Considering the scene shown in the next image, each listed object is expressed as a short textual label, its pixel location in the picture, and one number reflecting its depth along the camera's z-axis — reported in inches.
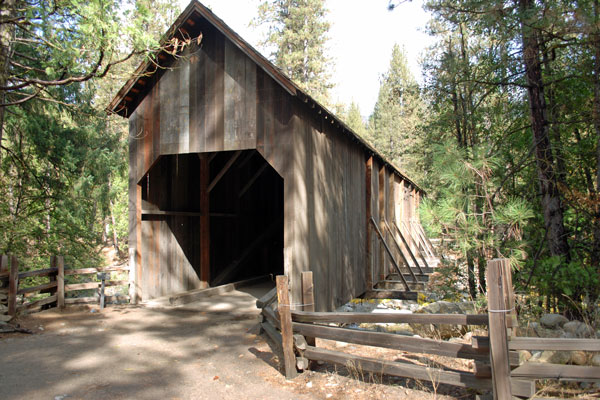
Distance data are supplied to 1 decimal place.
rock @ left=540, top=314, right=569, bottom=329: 212.8
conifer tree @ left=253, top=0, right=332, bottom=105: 1064.8
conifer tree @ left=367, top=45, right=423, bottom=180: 1605.6
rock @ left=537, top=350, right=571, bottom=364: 167.5
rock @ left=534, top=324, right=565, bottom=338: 196.5
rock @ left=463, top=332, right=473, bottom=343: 213.9
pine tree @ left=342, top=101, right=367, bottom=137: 2070.6
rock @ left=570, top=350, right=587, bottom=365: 165.8
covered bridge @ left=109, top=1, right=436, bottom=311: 288.5
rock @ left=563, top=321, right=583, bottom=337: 195.4
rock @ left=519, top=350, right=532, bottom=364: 178.8
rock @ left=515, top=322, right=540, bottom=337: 197.2
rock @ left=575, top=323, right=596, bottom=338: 183.0
